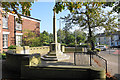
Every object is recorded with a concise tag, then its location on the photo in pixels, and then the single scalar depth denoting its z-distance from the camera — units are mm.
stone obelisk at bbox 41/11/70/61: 8839
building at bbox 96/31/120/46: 63781
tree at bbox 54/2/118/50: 15258
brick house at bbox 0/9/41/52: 17109
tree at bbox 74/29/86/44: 57875
